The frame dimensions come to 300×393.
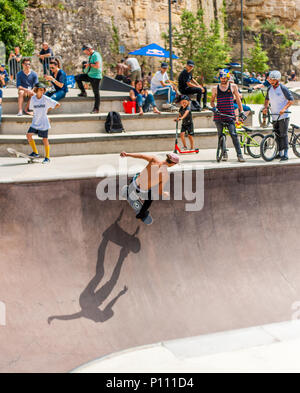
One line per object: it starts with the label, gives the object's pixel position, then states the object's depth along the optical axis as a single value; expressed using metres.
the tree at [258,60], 49.03
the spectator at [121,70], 23.14
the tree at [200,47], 38.31
